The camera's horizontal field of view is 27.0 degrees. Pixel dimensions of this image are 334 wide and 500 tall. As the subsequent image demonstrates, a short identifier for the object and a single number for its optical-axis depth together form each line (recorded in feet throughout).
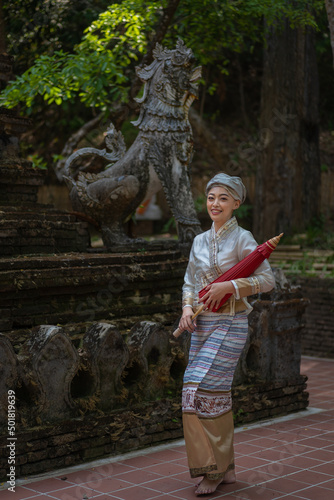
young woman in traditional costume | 12.77
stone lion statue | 20.77
